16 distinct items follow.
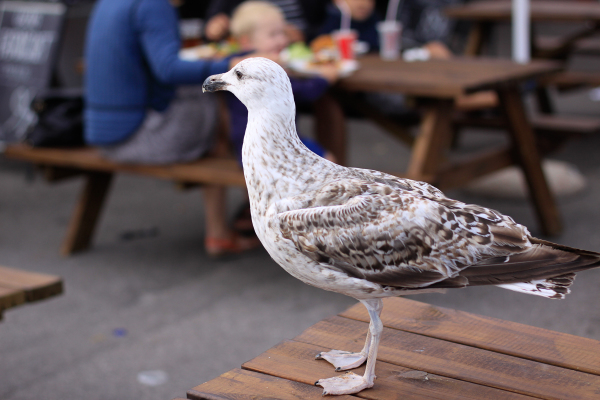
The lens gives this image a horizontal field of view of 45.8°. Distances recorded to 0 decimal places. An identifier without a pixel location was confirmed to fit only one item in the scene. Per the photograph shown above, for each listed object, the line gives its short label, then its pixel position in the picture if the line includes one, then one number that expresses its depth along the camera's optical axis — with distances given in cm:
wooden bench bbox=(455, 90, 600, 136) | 529
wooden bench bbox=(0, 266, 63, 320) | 260
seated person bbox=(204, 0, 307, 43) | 586
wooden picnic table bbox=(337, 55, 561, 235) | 399
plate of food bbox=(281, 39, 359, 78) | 434
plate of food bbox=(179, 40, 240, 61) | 472
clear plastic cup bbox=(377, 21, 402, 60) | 519
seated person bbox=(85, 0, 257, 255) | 403
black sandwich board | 543
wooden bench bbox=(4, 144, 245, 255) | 412
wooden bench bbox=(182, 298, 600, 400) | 192
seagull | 183
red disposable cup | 485
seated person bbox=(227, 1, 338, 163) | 399
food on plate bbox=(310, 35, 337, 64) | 480
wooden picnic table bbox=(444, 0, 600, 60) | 650
